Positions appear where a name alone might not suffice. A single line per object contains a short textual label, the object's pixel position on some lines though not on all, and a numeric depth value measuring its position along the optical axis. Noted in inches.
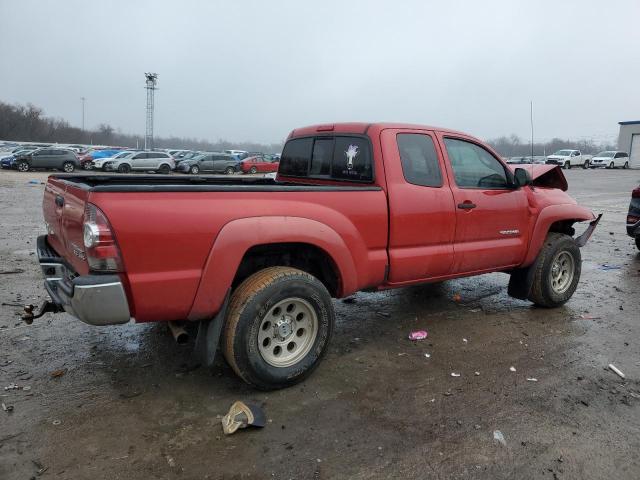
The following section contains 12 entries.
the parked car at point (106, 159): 1434.5
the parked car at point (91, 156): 1528.1
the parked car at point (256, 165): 1529.3
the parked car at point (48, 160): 1359.5
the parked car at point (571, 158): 1845.5
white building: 2117.4
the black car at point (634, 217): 343.0
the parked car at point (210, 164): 1483.8
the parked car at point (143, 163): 1413.6
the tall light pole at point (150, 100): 2672.2
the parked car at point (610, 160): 1887.3
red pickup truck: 120.3
